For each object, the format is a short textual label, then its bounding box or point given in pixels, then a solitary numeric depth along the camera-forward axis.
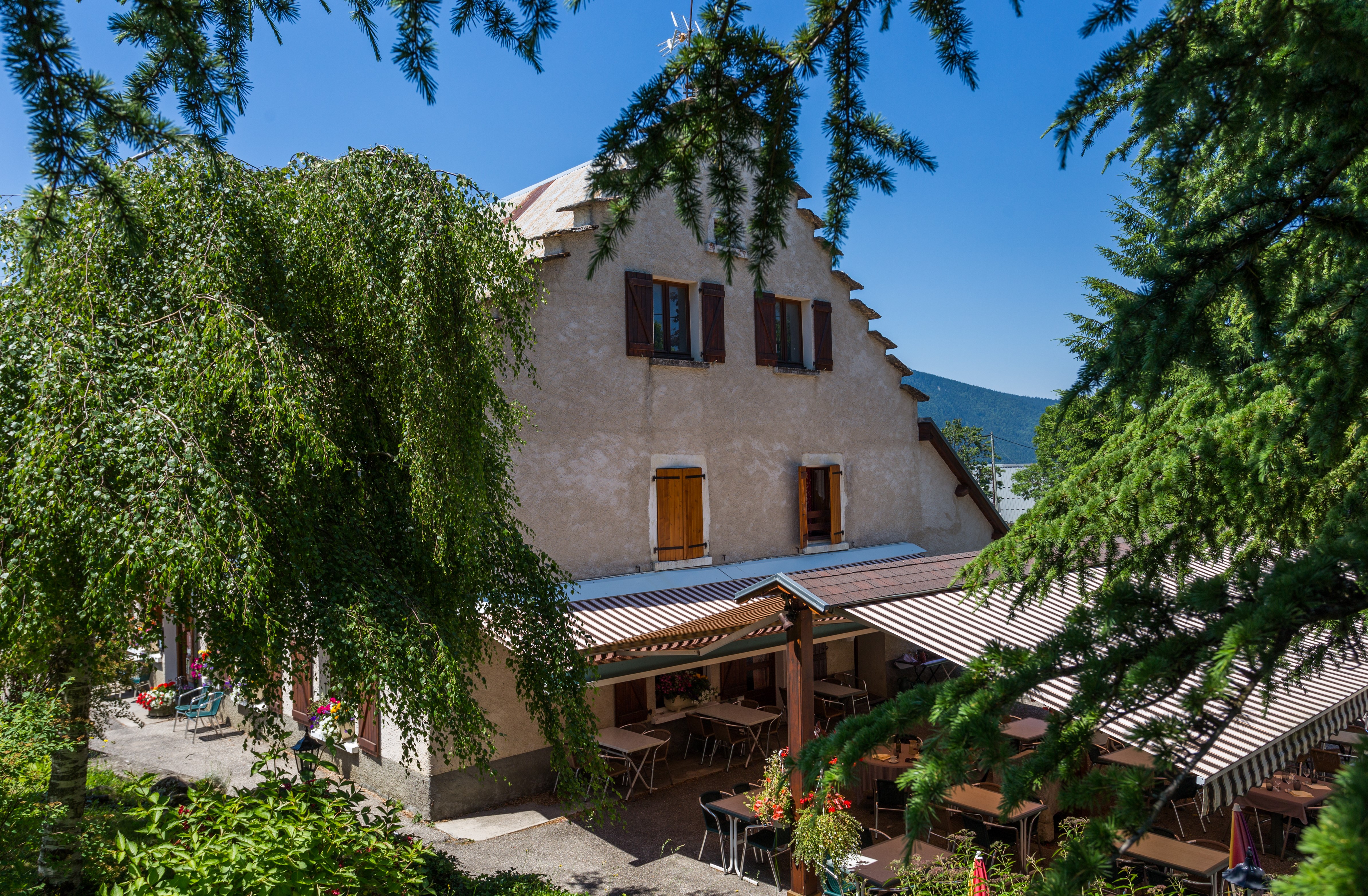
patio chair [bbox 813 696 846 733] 15.02
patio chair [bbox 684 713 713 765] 13.59
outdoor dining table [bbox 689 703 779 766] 12.81
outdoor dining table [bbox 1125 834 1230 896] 7.75
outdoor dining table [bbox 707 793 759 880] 9.27
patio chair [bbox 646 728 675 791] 12.78
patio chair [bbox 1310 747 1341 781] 11.13
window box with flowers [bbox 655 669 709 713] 14.00
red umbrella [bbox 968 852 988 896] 6.12
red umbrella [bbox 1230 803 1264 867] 7.67
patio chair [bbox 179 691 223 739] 15.34
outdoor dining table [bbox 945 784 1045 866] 9.07
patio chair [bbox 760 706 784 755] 13.68
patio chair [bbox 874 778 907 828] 10.39
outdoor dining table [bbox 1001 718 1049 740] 11.83
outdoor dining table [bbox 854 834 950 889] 7.72
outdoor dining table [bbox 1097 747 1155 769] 10.63
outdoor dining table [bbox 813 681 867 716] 14.95
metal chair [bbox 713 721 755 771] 13.04
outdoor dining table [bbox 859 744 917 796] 10.97
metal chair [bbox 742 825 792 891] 9.01
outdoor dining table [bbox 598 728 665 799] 11.58
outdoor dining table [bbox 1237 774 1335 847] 9.31
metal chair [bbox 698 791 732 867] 9.54
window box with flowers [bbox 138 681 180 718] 16.36
